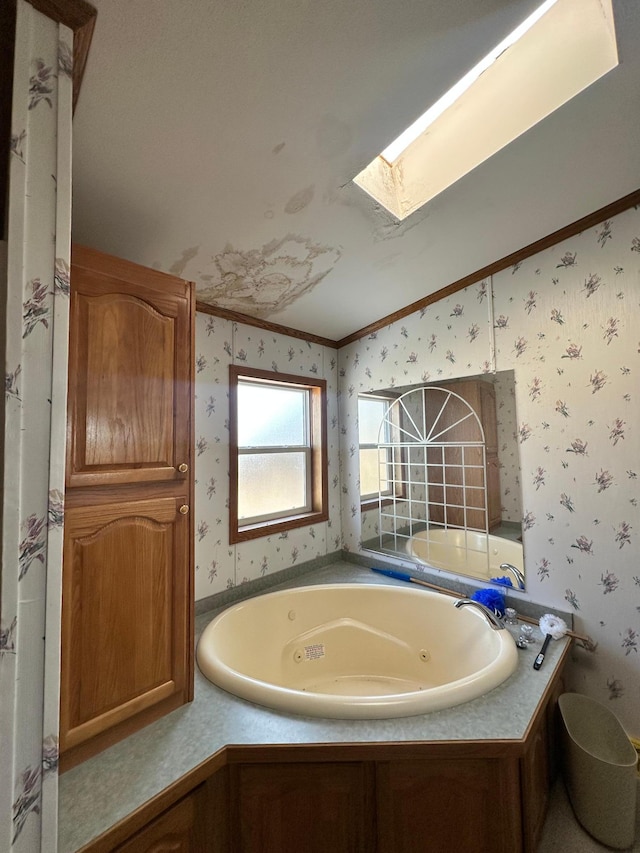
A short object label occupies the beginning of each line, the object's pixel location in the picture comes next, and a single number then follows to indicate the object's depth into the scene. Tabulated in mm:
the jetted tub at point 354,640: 1714
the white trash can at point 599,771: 1235
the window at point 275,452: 2084
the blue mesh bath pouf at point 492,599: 1796
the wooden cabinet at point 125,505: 979
